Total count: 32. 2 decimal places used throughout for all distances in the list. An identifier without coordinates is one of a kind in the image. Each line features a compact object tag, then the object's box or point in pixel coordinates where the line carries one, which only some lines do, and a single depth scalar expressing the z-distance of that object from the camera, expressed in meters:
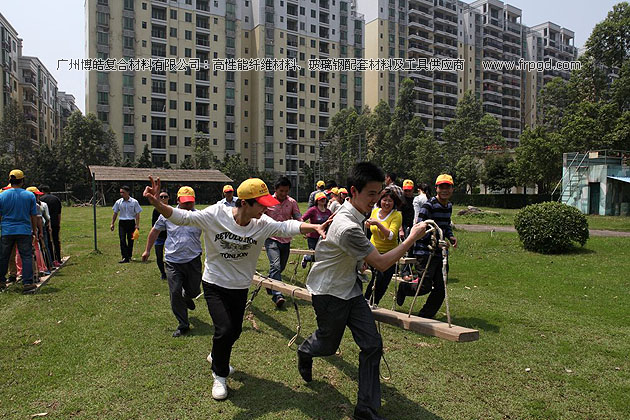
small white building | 30.59
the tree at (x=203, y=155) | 62.38
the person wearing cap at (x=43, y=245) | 10.08
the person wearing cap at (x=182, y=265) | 6.15
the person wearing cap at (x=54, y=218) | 11.32
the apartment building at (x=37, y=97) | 70.62
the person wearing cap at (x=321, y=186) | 12.79
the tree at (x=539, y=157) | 38.06
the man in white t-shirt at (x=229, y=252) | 4.30
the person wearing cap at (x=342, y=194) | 10.91
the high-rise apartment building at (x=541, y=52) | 107.00
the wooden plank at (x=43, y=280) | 8.89
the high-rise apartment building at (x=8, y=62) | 62.00
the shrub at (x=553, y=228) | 13.15
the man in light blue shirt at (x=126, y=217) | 11.97
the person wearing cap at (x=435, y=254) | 6.29
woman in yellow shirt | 6.45
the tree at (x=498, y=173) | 50.50
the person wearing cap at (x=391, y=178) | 9.54
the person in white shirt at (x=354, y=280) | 3.63
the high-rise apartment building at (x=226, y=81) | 64.38
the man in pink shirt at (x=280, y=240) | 7.62
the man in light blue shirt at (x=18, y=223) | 8.42
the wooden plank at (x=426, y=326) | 3.93
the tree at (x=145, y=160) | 60.75
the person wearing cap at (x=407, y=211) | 8.93
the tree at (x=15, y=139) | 54.81
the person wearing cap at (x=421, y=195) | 10.06
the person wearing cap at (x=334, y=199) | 10.06
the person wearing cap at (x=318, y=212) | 8.80
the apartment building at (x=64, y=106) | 101.81
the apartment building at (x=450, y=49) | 87.00
